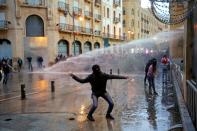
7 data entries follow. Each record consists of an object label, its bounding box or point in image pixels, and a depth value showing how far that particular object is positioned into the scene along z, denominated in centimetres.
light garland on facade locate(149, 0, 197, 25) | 752
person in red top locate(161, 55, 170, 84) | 2021
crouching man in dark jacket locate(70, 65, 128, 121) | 1026
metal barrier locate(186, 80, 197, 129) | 693
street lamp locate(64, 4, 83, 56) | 4701
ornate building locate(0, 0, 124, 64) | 4172
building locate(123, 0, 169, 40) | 7744
